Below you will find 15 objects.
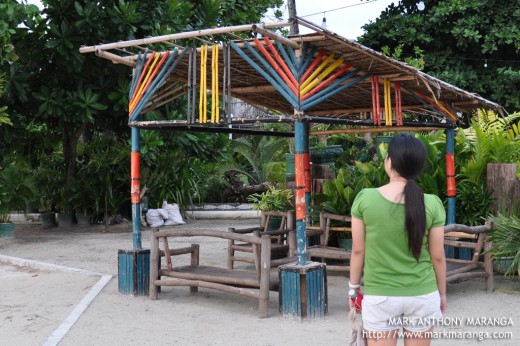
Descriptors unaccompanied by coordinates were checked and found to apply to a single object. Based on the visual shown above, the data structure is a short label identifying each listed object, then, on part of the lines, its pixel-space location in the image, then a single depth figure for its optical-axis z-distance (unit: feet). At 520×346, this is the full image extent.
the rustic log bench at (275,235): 27.91
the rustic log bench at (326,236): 26.57
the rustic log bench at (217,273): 21.39
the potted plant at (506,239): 23.80
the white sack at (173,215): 51.25
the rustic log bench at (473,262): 23.68
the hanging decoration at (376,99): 24.11
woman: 10.71
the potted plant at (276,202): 33.65
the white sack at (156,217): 50.14
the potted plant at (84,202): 49.42
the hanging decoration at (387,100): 24.47
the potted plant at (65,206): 50.09
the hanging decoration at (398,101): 24.88
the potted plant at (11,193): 41.27
